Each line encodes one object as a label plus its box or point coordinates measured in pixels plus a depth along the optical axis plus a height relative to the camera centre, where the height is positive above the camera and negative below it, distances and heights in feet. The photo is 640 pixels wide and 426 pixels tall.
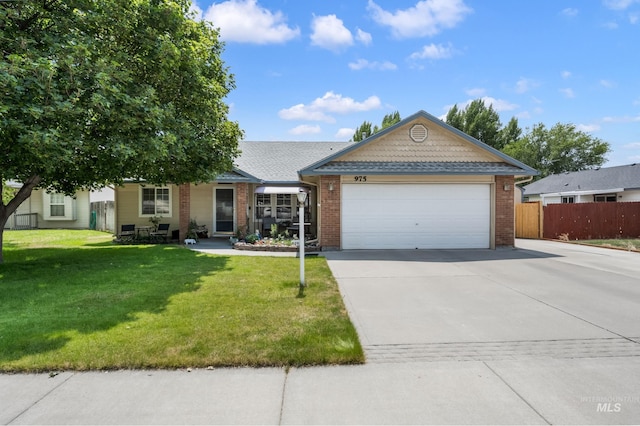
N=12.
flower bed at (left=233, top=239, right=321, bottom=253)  42.80 -3.99
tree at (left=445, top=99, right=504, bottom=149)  135.95 +35.48
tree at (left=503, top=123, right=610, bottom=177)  154.20 +27.11
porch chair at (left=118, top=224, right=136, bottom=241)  51.19 -2.80
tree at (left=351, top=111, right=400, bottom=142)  150.65 +37.90
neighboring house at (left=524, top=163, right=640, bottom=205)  74.59 +5.88
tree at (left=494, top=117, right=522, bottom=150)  149.07 +33.46
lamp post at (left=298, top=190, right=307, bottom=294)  23.72 -1.38
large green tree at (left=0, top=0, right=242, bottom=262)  22.56 +8.87
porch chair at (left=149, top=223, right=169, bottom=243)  52.15 -2.63
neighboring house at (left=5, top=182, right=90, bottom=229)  74.69 +0.82
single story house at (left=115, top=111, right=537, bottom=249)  42.37 +2.62
